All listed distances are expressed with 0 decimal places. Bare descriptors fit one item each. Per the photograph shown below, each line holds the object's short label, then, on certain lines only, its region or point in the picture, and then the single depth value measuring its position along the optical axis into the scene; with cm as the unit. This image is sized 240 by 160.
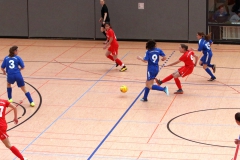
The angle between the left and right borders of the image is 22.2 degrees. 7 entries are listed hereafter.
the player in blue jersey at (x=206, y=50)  2091
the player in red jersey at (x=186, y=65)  1934
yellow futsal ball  1947
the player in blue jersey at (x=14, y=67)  1788
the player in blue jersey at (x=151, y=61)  1825
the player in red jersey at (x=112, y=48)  2211
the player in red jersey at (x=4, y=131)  1362
